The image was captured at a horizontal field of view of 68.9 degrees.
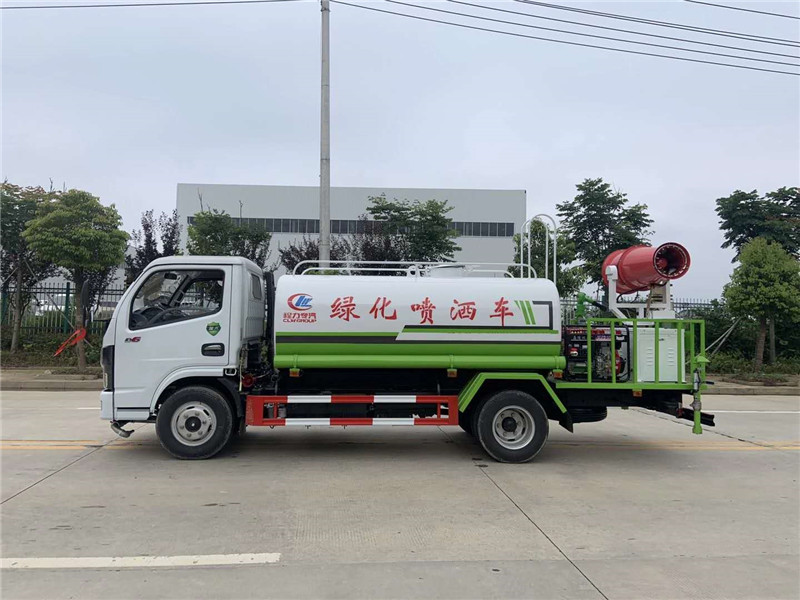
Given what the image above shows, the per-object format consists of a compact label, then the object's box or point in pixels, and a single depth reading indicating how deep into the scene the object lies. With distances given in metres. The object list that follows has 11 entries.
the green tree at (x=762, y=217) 20.38
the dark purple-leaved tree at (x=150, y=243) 17.89
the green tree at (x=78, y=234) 15.36
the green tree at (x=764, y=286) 16.70
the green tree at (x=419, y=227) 18.97
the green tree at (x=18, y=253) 18.03
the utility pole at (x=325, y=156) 13.00
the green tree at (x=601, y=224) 21.84
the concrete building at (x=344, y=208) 43.28
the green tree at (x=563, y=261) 16.97
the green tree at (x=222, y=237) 18.45
